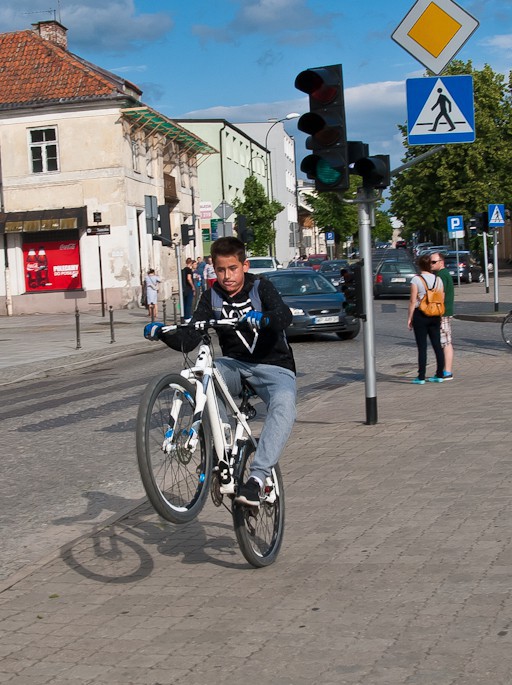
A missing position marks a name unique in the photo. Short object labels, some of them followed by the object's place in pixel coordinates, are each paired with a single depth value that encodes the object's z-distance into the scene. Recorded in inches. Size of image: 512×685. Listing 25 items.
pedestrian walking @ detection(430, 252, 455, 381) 560.4
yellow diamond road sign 368.8
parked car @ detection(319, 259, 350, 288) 1763.0
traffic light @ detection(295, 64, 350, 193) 384.5
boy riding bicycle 221.9
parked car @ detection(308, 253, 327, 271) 2213.1
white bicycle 197.3
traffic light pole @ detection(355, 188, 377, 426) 398.0
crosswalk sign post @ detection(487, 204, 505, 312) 1143.8
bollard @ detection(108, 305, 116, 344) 979.3
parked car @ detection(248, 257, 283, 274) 1699.1
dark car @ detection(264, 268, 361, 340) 898.7
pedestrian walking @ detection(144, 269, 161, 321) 1330.0
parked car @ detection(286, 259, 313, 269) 2480.1
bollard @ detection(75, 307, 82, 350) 932.6
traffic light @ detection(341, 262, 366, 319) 396.2
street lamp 3667.1
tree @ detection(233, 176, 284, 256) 2476.3
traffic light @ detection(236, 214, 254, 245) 1231.5
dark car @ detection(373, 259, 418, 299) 1642.5
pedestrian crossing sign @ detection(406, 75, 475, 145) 391.5
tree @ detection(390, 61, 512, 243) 2650.1
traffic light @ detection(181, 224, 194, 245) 1222.3
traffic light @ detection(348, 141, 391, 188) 394.6
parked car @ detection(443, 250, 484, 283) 2018.9
